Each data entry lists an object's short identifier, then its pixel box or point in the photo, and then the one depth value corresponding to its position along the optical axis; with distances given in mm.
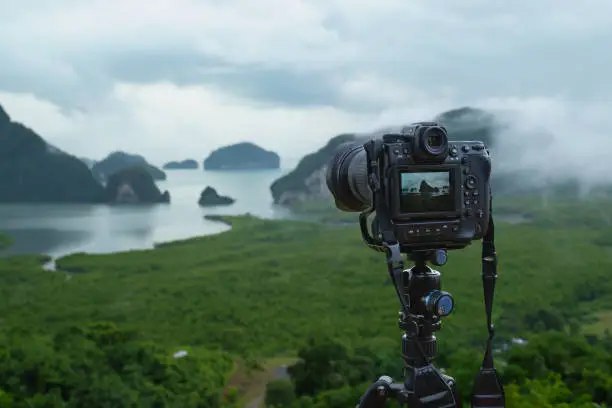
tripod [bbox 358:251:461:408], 1390
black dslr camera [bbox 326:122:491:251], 1367
